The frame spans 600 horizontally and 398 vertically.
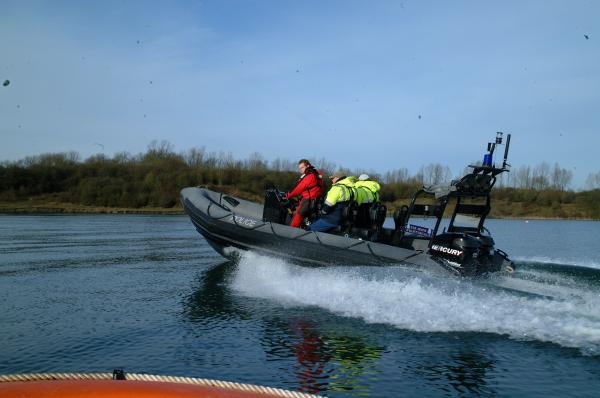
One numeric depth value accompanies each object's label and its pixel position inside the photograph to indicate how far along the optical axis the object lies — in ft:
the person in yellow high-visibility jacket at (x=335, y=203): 24.61
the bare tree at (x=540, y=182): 177.02
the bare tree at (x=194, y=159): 163.63
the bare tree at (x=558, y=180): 175.75
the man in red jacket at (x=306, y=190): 26.20
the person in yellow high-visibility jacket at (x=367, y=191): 25.38
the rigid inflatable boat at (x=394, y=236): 21.85
